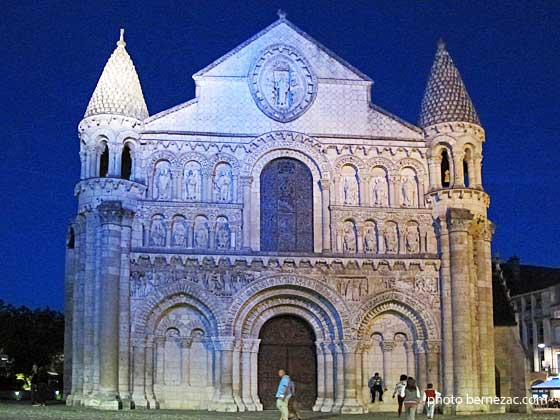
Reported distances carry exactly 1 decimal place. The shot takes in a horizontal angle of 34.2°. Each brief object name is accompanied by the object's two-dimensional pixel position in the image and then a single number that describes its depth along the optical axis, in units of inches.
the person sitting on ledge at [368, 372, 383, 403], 1306.6
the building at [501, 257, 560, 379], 2554.1
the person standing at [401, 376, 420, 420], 959.0
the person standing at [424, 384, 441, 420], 1106.1
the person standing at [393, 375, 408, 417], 1104.2
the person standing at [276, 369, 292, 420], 916.0
